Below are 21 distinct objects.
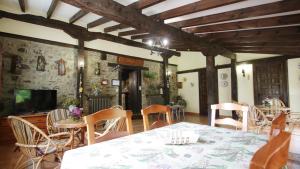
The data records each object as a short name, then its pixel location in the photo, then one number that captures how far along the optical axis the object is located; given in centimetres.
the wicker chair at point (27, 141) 225
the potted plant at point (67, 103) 465
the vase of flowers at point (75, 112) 315
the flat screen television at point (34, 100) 461
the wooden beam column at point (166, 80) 878
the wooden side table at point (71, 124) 287
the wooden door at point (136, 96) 789
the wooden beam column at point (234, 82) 749
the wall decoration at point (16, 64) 483
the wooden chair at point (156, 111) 193
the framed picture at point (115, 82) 697
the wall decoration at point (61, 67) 565
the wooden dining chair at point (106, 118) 138
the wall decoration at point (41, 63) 528
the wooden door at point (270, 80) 657
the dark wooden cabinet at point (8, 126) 423
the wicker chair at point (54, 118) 355
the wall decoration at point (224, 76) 809
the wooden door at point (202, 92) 880
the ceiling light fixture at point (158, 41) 494
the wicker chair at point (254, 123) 348
